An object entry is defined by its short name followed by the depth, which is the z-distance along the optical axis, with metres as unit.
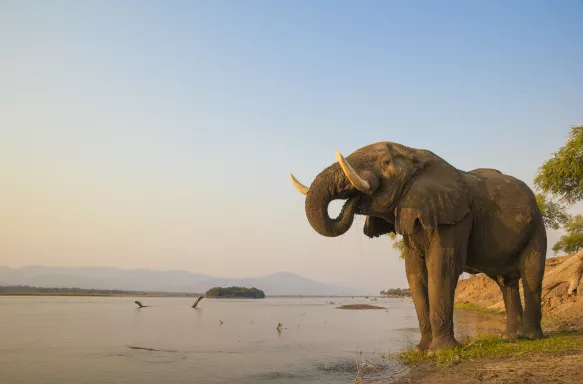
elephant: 9.66
